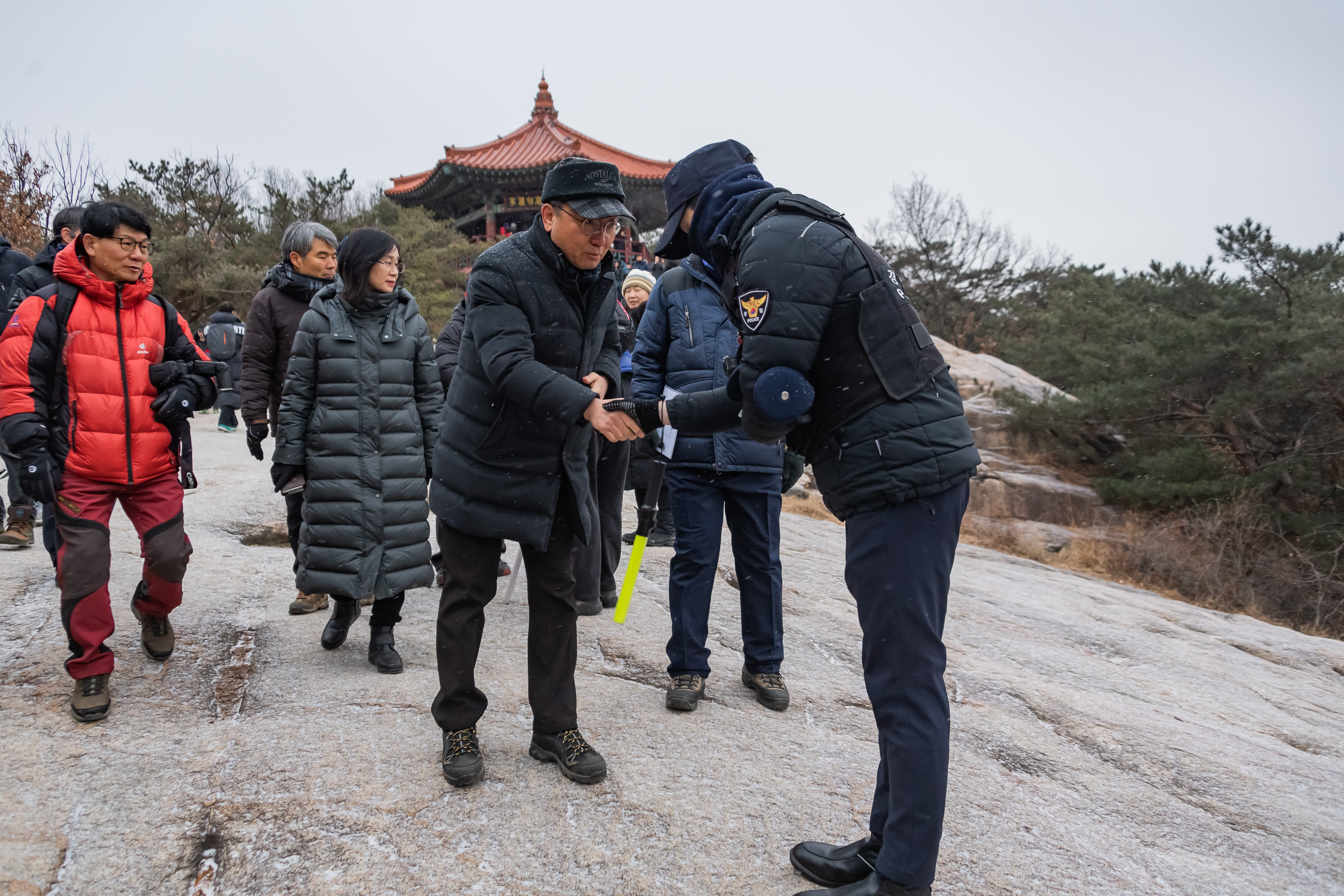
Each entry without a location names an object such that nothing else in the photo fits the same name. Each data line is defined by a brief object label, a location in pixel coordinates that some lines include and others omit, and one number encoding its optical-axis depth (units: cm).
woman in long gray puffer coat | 333
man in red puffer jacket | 279
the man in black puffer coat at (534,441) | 232
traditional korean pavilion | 1947
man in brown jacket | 394
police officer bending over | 189
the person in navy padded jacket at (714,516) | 323
